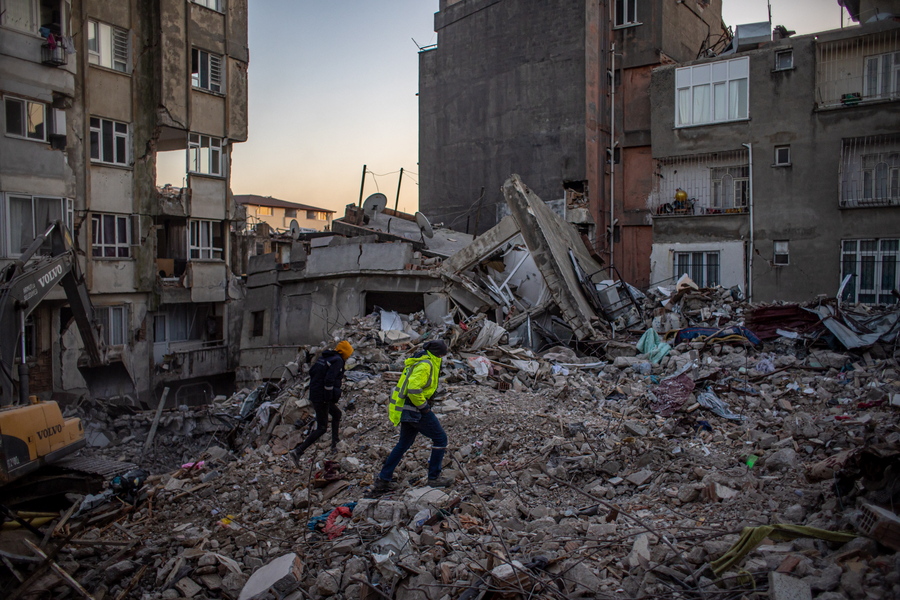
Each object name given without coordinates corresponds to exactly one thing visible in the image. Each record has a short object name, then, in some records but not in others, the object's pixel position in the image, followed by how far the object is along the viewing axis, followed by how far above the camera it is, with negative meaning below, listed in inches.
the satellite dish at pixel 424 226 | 732.0 +61.5
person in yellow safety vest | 258.8 -52.5
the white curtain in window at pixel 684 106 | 788.0 +210.6
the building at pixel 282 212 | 2070.6 +232.8
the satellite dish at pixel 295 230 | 844.6 +68.2
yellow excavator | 301.6 -55.4
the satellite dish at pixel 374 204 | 775.7 +92.2
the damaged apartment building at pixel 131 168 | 638.5 +124.4
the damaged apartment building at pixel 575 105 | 873.5 +245.0
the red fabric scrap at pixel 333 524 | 237.9 -91.5
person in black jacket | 329.1 -55.9
